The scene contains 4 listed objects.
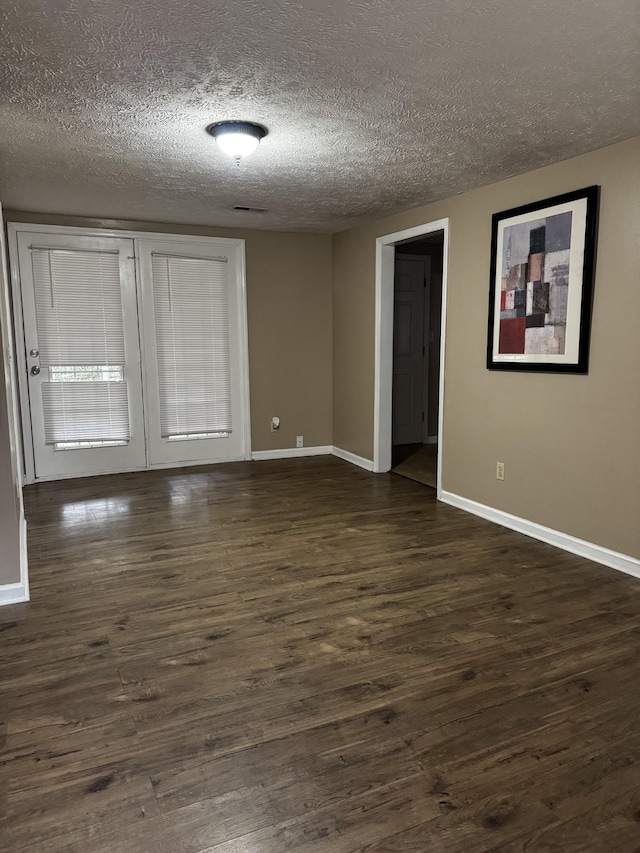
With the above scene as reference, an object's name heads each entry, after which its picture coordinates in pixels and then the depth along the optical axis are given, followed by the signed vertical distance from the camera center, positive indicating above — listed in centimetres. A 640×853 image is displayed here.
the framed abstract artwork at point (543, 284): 329 +34
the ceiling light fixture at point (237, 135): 283 +102
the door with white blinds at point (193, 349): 549 -7
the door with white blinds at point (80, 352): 507 -8
